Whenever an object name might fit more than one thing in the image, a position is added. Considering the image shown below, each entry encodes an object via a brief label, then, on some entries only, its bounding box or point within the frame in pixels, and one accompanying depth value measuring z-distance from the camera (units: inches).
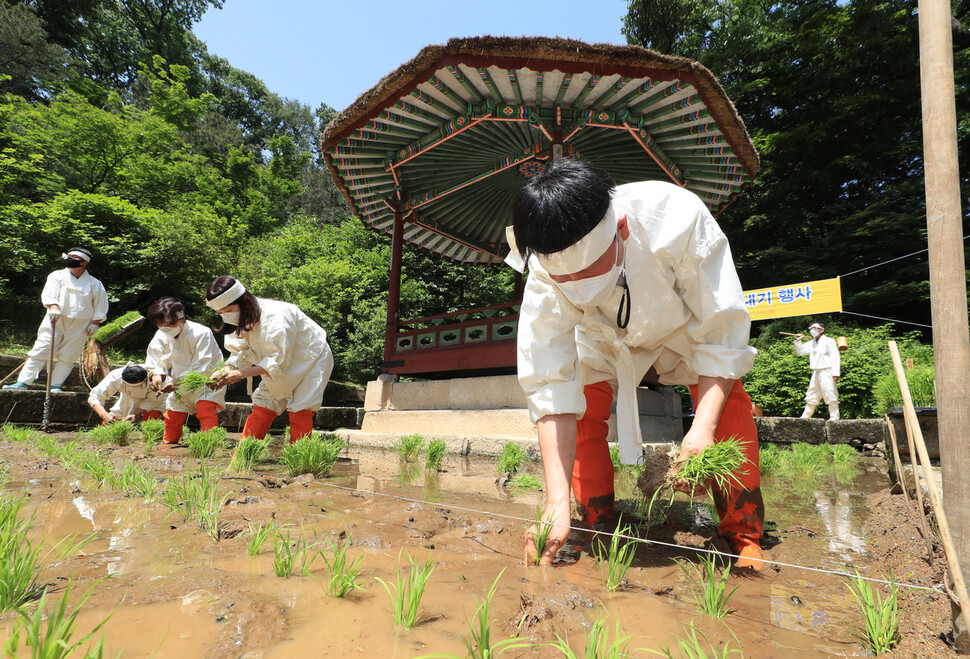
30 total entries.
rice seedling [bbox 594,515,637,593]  56.1
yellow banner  362.6
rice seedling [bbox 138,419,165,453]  171.8
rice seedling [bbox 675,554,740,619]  49.8
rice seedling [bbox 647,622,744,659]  35.5
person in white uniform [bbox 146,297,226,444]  196.9
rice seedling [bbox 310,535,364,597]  48.8
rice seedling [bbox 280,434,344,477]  126.3
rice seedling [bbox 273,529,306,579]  52.9
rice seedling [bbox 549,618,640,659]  35.3
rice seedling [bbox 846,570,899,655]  44.2
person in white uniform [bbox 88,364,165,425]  222.2
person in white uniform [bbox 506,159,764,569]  63.7
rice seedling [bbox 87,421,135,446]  180.9
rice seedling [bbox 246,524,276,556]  59.4
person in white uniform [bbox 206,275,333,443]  155.3
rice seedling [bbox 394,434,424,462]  181.6
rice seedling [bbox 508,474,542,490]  137.5
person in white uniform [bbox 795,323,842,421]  346.3
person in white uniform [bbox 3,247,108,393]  248.1
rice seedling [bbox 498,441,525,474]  161.5
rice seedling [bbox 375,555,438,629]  43.5
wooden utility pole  53.4
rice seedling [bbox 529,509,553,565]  64.4
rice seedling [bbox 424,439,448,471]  165.2
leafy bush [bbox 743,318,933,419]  396.8
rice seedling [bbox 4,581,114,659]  31.3
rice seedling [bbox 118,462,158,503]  86.4
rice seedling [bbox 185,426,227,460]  150.3
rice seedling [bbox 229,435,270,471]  129.8
